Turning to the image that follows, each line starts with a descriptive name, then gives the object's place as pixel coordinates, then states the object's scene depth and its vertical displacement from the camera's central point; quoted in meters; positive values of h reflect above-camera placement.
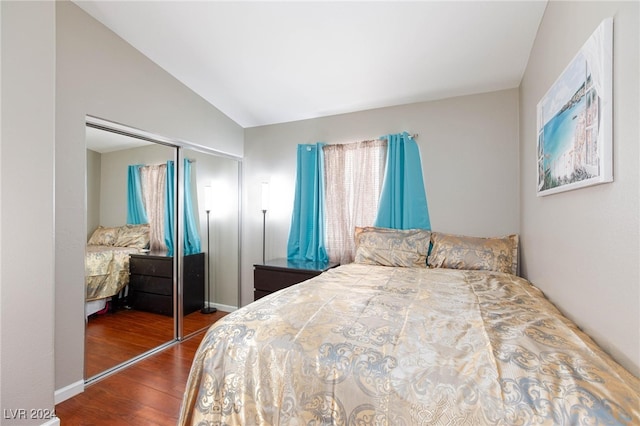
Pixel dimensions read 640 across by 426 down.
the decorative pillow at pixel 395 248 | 2.53 -0.31
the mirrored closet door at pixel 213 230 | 3.01 -0.19
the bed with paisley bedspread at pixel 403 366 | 0.76 -0.47
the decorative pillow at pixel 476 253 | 2.27 -0.33
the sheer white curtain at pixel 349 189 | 3.04 +0.26
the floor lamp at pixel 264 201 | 3.44 +0.15
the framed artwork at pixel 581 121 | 1.05 +0.42
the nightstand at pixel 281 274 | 2.78 -0.60
